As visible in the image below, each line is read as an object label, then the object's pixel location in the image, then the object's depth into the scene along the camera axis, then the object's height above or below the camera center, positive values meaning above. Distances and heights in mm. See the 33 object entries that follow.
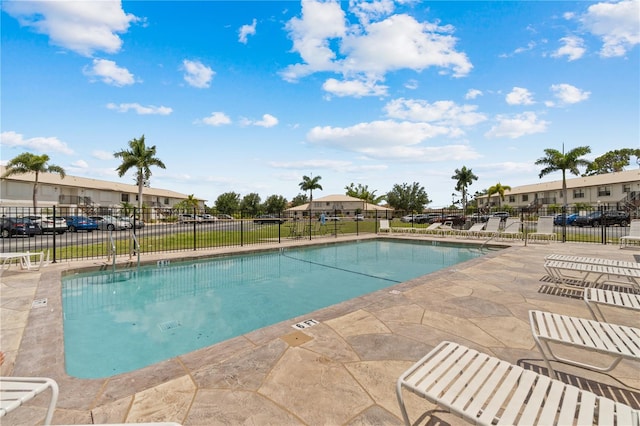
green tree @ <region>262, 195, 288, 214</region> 54719 +1551
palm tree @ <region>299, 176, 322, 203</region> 51531 +5316
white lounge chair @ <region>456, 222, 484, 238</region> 13603 -1046
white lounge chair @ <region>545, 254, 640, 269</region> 4856 -964
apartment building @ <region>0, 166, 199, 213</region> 30594 +2820
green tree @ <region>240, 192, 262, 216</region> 53428 +1794
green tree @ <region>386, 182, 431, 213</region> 52262 +2669
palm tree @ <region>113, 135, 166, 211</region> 30156 +6019
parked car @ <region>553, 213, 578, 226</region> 24391 -849
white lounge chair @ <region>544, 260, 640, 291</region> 4430 -1007
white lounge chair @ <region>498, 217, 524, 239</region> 12359 -955
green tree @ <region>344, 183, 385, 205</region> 61750 +4121
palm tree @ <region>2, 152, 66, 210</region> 25844 +4629
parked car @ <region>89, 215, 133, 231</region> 23266 -736
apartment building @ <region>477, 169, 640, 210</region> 33406 +2640
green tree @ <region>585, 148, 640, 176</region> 46584 +8623
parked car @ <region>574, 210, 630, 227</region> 20188 -663
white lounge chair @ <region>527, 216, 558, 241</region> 11233 -692
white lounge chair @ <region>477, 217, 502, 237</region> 12993 -768
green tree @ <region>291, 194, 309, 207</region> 67588 +2894
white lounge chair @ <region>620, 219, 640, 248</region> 9311 -674
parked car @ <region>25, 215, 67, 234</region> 18600 -858
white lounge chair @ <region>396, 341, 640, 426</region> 1275 -965
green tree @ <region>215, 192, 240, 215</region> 50500 +1683
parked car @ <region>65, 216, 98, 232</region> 20181 -771
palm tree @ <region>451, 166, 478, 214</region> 45625 +5404
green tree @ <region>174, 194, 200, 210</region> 46069 +1815
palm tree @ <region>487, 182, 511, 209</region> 42125 +3449
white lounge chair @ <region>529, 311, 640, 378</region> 1947 -976
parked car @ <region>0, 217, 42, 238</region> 15687 -741
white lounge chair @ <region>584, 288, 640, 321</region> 2952 -988
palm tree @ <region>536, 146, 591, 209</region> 28422 +5260
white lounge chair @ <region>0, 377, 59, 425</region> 1302 -904
